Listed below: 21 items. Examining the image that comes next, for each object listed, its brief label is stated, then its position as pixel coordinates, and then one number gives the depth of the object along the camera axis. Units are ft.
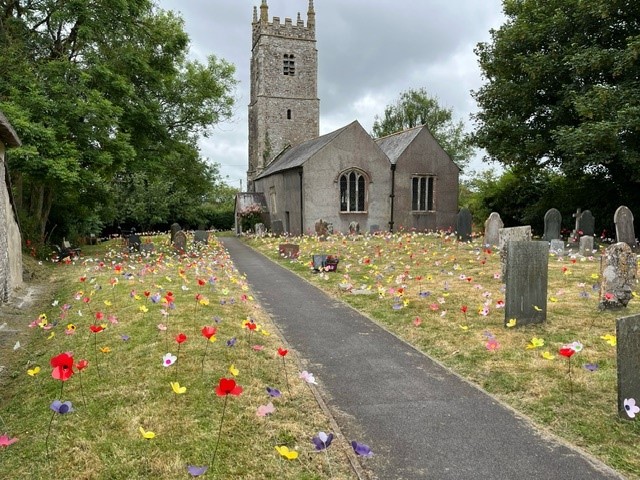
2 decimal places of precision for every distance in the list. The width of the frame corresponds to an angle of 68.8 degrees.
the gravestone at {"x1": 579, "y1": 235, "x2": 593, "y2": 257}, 54.90
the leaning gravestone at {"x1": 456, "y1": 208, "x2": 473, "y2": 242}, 75.46
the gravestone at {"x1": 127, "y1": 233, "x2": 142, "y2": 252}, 67.67
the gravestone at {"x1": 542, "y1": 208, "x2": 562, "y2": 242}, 64.59
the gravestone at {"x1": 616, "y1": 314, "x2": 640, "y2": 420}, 15.34
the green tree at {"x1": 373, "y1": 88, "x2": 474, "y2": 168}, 186.60
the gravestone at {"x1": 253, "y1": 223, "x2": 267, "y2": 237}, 103.70
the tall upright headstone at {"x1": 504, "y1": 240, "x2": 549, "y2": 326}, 25.40
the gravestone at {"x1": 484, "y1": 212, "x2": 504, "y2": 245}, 65.98
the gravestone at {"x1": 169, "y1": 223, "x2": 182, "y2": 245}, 77.28
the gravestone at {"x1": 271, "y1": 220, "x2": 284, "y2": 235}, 99.60
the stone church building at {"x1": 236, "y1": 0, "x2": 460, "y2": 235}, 95.76
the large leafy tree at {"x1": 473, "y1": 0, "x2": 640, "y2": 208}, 60.39
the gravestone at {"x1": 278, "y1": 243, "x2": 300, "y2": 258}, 62.15
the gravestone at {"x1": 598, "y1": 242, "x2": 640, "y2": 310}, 27.76
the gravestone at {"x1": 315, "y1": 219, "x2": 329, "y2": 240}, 84.64
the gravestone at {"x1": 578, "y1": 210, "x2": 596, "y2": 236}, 66.39
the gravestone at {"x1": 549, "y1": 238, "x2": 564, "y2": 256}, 55.36
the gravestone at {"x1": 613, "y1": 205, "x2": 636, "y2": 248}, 53.21
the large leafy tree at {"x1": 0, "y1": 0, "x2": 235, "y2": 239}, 46.57
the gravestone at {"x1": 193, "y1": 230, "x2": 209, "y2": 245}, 78.76
